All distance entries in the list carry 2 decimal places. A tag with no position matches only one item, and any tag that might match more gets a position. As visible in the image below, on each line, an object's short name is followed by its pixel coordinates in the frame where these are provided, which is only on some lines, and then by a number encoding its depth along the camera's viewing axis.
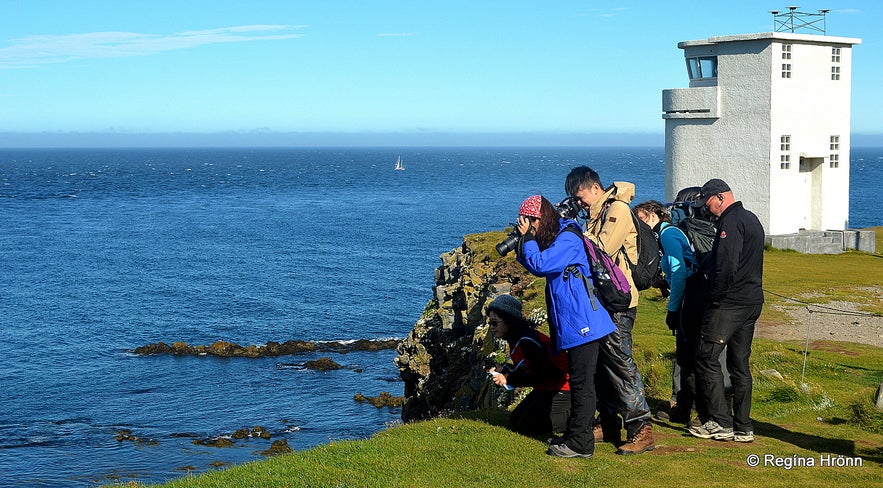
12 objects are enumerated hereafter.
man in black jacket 9.13
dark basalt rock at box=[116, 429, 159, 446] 30.67
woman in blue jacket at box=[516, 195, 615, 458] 8.48
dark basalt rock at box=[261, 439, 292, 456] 28.94
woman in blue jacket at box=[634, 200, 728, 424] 9.84
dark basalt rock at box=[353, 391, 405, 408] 35.53
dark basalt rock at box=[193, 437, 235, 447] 30.23
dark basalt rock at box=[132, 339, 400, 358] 43.03
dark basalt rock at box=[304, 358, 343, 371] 40.91
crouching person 9.45
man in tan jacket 8.94
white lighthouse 31.64
